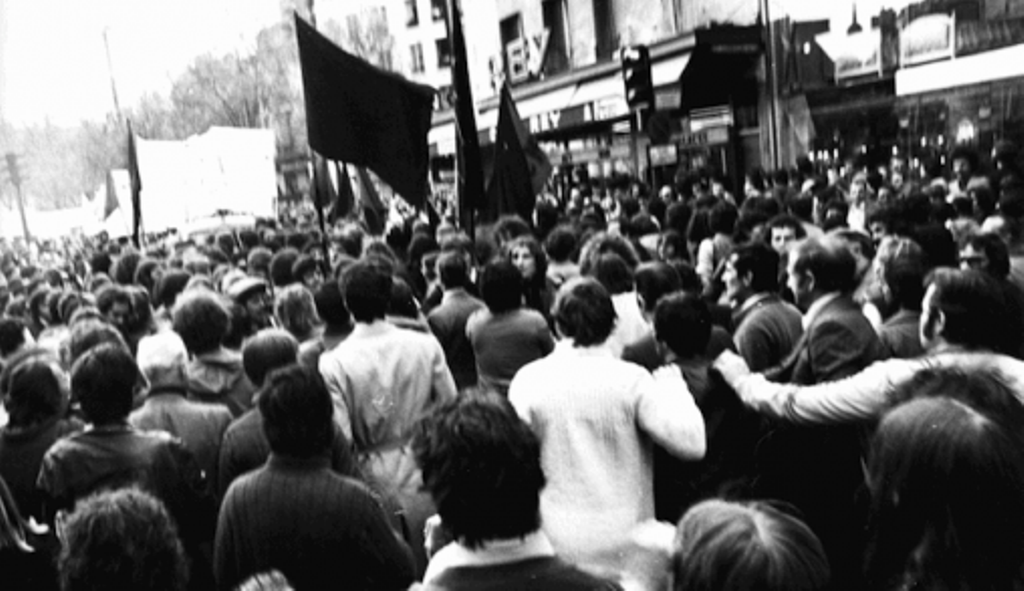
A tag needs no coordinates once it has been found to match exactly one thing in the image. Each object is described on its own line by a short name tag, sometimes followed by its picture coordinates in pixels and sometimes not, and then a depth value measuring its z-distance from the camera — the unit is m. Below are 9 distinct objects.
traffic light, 12.66
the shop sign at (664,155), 19.42
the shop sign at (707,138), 19.55
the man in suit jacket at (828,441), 4.14
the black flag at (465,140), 7.98
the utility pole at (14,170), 24.48
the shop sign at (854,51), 16.89
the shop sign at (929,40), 15.23
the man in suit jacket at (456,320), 6.41
